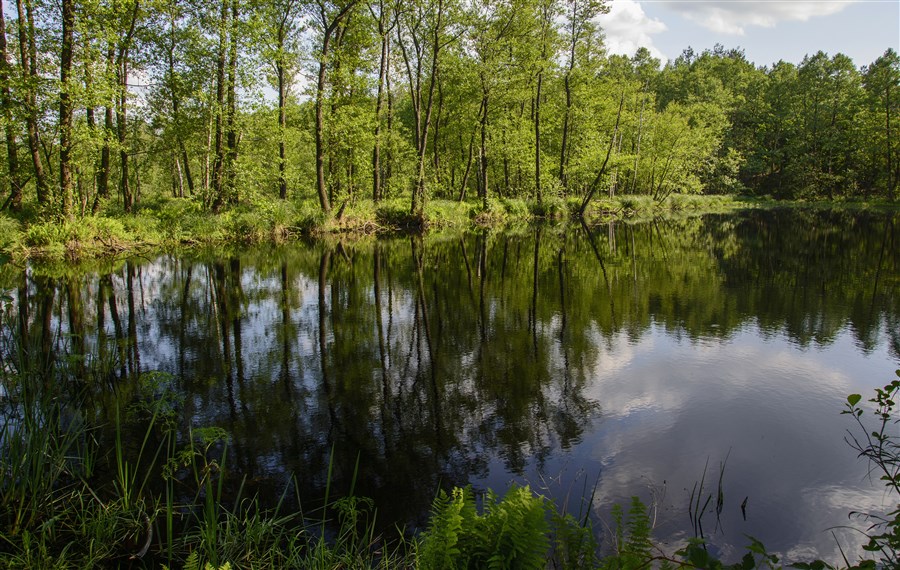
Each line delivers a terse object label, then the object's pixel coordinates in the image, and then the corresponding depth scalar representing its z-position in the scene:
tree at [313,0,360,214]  25.84
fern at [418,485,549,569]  2.91
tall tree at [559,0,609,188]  36.09
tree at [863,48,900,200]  51.25
